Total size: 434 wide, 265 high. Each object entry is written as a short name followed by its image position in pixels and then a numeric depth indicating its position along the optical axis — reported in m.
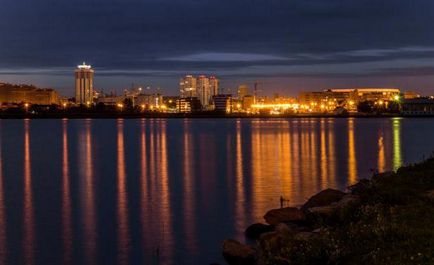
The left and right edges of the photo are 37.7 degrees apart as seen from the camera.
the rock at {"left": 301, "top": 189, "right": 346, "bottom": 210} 19.67
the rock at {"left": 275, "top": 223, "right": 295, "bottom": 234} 13.98
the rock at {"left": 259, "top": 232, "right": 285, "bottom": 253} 12.49
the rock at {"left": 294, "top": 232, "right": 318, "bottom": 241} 12.26
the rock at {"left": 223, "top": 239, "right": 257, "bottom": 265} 13.55
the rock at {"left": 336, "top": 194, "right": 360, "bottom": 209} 16.13
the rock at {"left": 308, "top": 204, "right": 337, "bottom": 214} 16.05
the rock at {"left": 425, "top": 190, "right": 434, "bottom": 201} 14.22
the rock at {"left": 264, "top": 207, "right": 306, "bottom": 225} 17.48
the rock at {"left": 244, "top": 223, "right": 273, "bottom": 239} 17.39
